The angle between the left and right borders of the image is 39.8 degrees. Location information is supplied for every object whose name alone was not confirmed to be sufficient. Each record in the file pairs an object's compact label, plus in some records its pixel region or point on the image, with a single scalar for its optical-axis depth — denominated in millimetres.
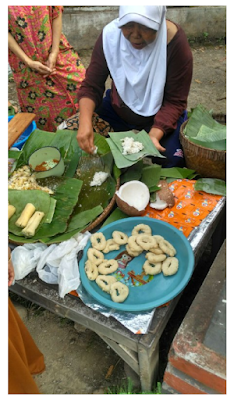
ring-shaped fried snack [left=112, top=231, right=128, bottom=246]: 2064
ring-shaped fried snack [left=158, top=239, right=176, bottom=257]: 1949
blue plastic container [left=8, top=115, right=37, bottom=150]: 3521
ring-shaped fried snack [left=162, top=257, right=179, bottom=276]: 1862
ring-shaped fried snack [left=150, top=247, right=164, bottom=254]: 1962
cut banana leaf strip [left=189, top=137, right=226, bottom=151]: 2480
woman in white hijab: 2517
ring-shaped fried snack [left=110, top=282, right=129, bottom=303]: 1771
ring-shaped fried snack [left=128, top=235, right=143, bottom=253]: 1987
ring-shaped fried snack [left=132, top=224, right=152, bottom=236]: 2082
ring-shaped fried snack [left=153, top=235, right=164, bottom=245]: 2010
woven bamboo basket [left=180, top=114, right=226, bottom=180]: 2449
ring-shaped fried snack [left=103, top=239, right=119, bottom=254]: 2035
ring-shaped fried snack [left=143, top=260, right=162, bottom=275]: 1899
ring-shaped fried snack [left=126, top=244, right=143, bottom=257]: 2007
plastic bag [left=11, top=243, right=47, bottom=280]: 1987
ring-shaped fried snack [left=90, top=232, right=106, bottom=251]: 2024
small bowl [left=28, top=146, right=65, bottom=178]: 2592
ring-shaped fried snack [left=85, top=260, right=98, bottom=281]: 1877
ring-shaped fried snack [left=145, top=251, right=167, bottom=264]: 1917
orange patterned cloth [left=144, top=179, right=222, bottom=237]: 2219
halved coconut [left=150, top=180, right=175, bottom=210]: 2334
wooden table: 1690
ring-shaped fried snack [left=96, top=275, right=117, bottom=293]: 1833
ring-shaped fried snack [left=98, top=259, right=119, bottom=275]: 1921
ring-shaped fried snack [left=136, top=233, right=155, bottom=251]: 1975
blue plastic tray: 1732
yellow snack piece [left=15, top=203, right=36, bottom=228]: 2170
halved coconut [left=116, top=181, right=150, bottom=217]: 2226
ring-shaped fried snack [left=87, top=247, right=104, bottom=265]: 1954
